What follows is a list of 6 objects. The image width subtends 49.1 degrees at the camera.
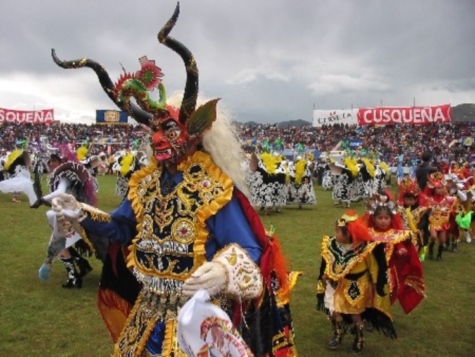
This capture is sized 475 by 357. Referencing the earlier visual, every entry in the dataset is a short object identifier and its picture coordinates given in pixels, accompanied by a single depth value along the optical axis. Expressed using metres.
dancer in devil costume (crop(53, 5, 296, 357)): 2.65
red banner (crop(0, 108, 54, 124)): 54.69
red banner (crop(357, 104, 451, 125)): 45.53
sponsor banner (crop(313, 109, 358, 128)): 49.90
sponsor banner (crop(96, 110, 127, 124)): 54.91
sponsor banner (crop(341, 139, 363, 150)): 38.39
